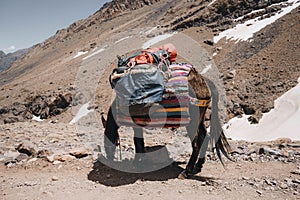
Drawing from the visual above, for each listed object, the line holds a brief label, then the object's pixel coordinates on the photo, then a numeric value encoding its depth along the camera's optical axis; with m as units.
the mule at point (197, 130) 3.76
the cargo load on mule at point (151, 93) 3.65
